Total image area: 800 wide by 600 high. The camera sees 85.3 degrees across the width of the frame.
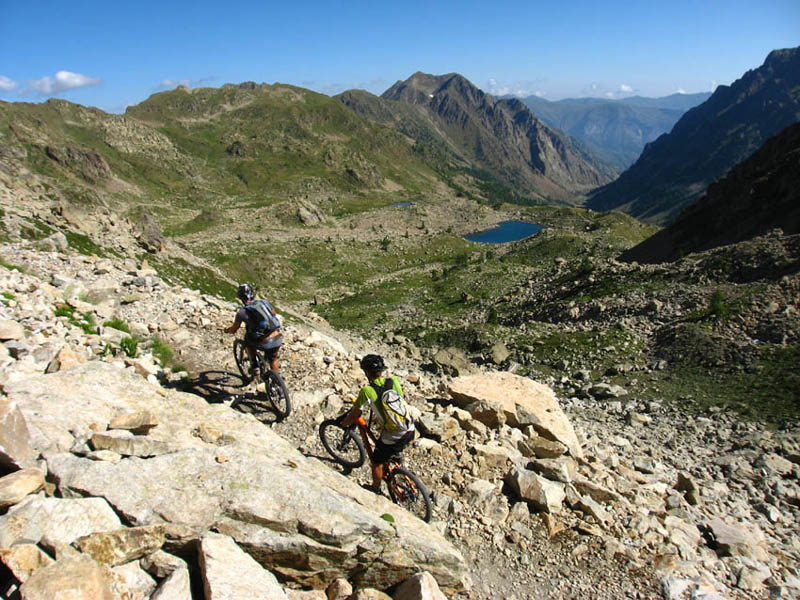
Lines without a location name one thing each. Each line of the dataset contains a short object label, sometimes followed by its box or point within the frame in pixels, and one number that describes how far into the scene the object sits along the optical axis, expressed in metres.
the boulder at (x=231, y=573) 4.51
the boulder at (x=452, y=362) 20.88
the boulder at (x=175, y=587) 4.33
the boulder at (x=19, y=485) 4.49
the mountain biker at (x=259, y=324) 10.20
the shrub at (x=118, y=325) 12.92
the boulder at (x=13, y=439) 4.98
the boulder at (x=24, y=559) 3.79
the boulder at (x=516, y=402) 11.70
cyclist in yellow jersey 7.52
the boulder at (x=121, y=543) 4.37
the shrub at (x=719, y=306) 20.03
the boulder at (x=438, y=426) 10.27
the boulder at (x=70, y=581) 3.66
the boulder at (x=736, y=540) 8.23
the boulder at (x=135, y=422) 6.70
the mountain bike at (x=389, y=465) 7.73
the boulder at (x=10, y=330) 9.30
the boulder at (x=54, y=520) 4.17
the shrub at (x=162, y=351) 12.26
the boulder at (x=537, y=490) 8.37
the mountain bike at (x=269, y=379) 10.06
